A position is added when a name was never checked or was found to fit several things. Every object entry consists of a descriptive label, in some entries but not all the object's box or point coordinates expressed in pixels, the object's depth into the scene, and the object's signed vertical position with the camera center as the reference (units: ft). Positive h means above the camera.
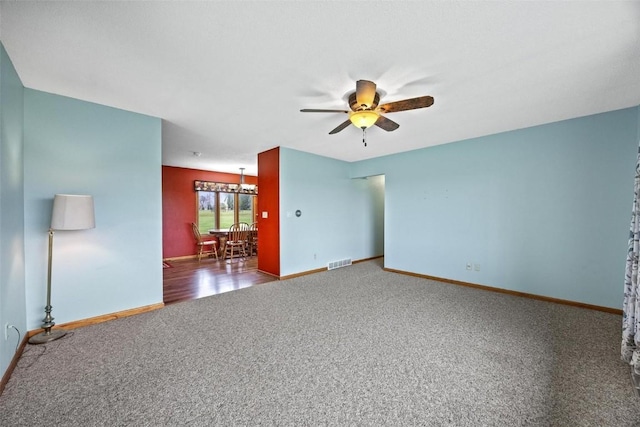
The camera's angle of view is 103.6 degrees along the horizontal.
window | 24.27 +0.74
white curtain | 6.59 -2.34
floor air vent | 18.04 -3.60
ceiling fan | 7.18 +3.35
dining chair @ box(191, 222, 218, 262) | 21.79 -2.41
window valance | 23.55 +2.88
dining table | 21.84 -1.81
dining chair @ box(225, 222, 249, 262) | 21.68 -1.97
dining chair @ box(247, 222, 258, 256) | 23.84 -2.40
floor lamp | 7.84 -0.07
